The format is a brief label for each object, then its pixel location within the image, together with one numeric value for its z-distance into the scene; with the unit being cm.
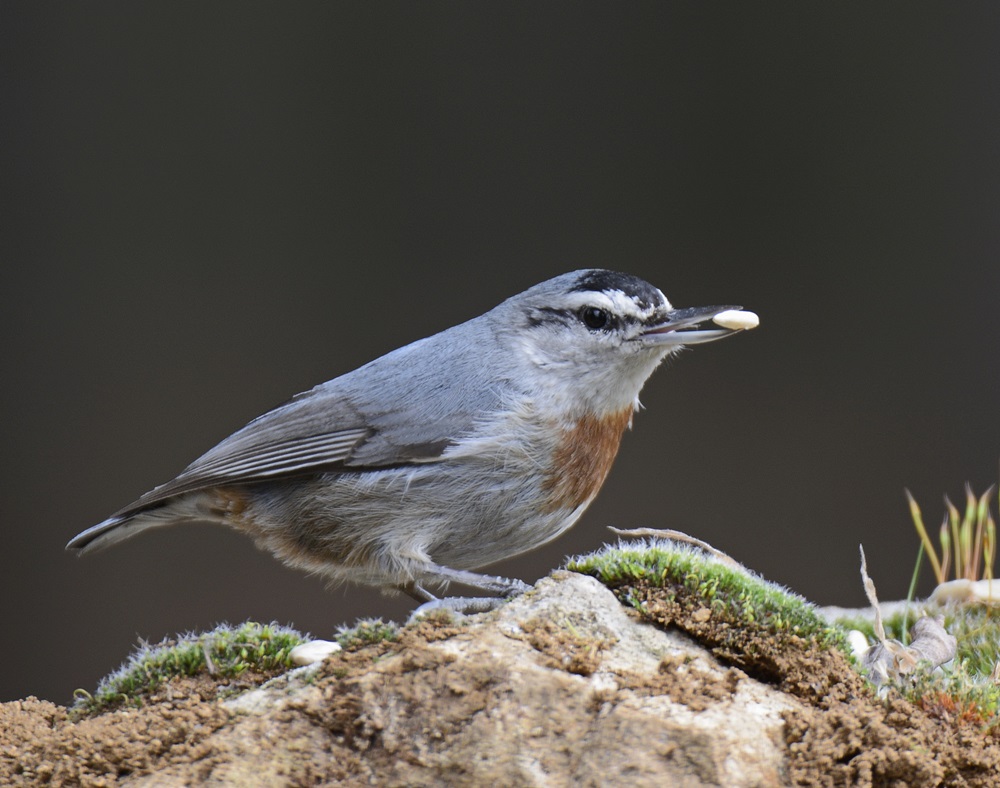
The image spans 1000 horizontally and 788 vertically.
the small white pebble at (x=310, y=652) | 320
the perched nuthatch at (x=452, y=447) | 323
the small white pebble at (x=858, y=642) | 320
